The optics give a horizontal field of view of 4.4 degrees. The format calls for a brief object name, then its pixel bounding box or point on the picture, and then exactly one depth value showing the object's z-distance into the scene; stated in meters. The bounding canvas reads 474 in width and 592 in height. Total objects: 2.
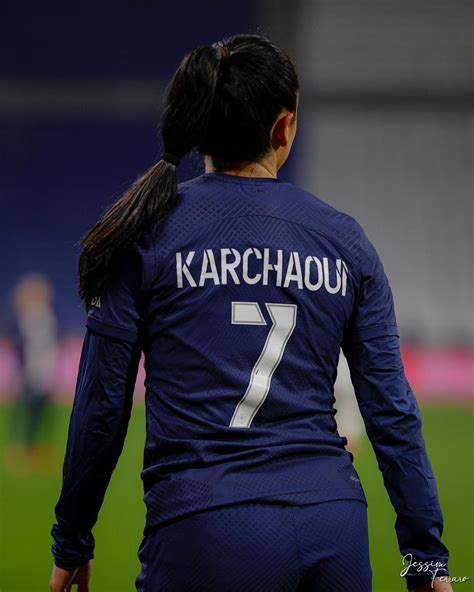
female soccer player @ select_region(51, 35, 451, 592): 11.74
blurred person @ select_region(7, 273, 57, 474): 36.42
